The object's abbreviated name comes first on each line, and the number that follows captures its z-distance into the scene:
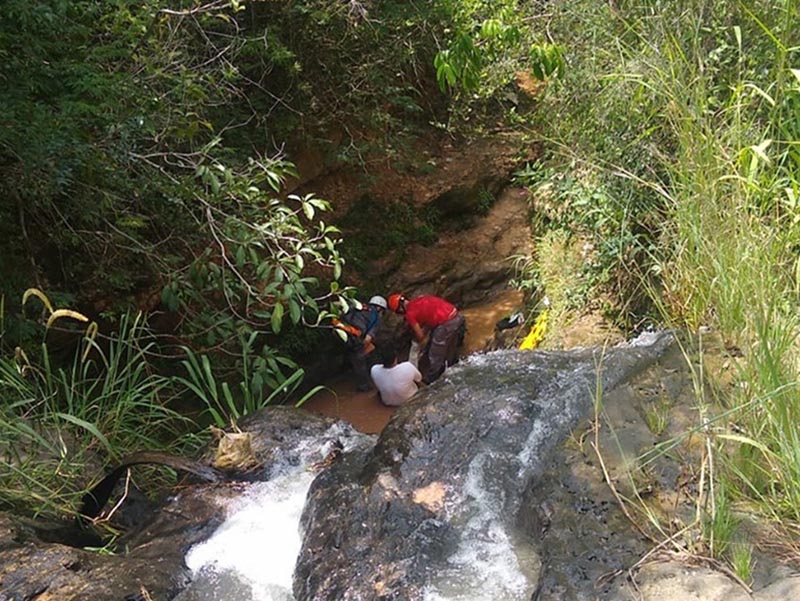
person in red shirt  6.68
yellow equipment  5.69
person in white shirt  6.29
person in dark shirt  6.72
